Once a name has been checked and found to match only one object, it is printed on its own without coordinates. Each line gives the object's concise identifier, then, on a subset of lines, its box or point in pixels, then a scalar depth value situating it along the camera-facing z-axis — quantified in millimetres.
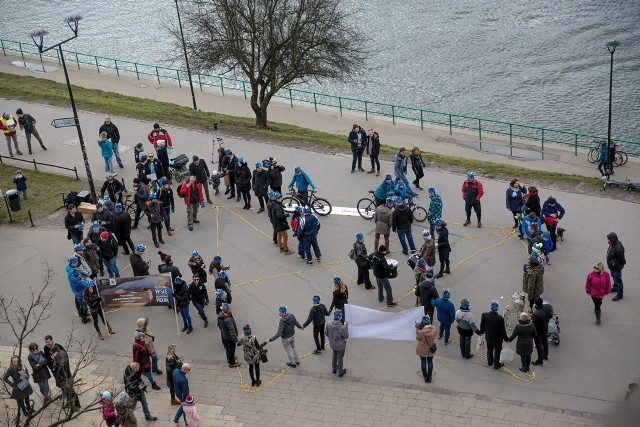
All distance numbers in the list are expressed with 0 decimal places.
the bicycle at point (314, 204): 26484
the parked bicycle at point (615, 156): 35512
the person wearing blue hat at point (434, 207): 24156
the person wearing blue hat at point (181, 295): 21031
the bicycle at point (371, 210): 25922
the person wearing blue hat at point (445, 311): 19703
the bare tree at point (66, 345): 18256
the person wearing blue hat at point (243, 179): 26688
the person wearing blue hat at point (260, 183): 26197
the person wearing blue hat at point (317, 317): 19594
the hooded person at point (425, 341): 18578
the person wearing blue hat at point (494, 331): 18859
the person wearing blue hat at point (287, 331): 19234
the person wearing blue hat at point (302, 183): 25875
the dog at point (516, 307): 20312
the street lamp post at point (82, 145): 26941
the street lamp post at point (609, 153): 29522
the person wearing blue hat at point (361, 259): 21914
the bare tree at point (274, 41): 36688
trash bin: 28188
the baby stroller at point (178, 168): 28906
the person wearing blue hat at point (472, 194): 24656
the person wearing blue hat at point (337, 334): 19078
